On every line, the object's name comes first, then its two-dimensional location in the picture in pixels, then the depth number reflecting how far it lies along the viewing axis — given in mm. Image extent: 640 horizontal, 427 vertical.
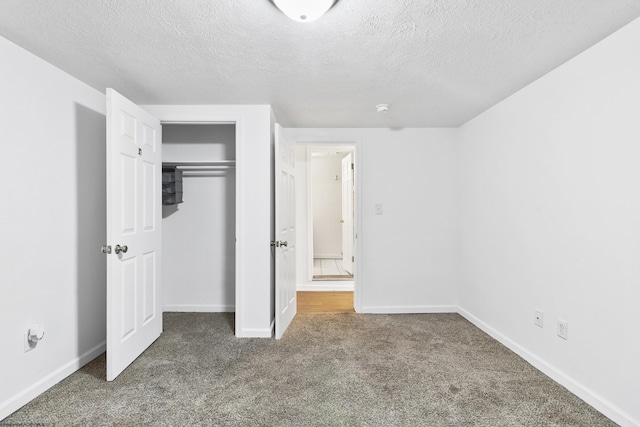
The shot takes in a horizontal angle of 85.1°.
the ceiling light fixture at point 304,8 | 1523
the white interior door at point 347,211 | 5570
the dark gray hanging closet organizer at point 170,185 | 3555
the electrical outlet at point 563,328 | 2283
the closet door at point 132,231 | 2293
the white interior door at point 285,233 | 3121
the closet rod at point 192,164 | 3721
